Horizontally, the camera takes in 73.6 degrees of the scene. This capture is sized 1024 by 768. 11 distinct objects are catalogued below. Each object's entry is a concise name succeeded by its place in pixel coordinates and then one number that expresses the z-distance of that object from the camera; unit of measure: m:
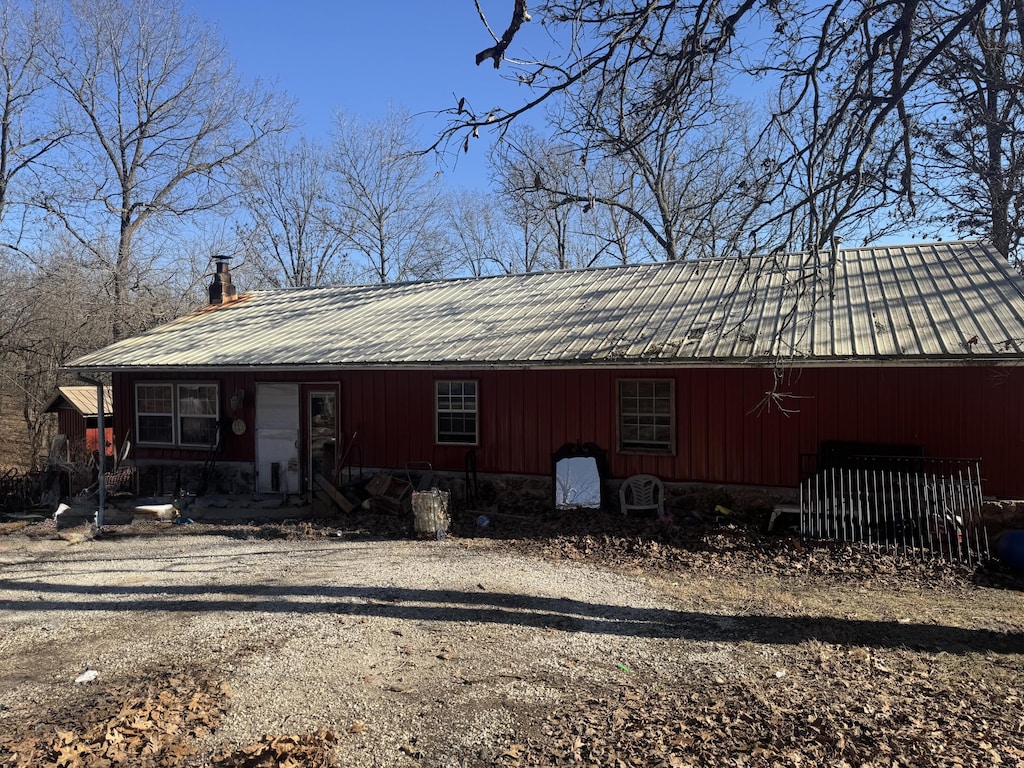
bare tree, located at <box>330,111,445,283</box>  33.28
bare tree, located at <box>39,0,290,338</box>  22.69
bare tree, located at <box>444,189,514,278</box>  36.22
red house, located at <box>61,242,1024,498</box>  9.23
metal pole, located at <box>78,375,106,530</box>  11.66
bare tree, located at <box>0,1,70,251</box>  20.84
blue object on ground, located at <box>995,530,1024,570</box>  7.71
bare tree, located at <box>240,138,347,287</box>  33.12
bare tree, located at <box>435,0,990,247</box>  4.72
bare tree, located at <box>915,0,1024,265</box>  6.29
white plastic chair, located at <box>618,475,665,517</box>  10.60
